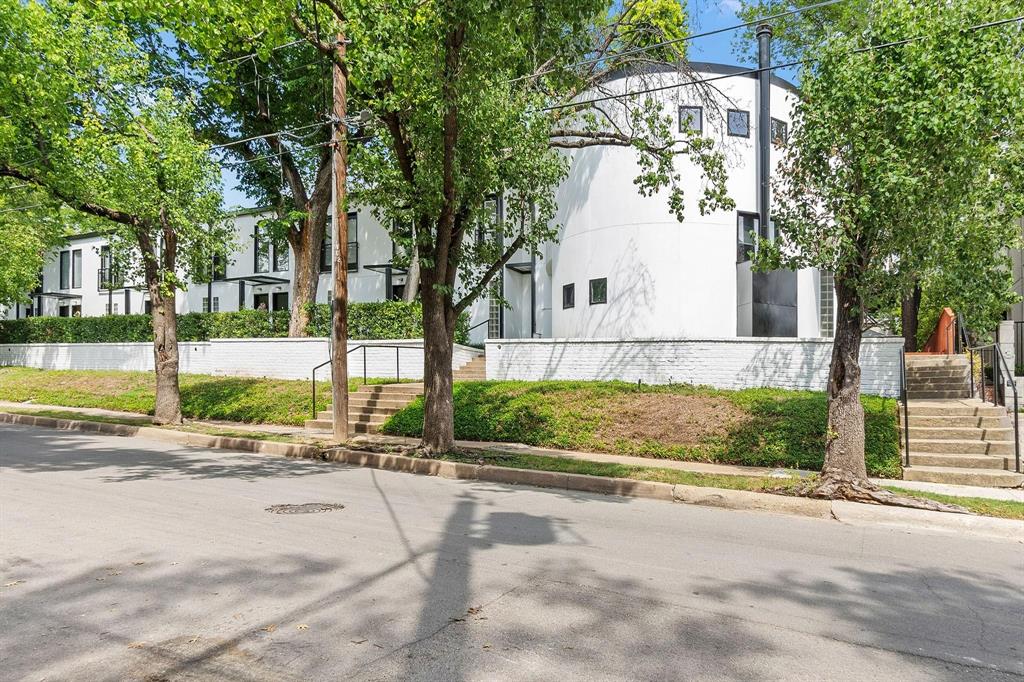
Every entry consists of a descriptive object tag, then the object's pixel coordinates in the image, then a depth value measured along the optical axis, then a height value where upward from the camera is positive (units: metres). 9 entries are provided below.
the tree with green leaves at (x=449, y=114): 9.48 +3.80
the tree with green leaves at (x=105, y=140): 12.95 +4.34
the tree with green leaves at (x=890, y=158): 8.04 +2.35
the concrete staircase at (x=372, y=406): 15.91 -1.15
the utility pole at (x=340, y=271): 13.12 +1.61
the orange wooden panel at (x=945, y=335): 16.36 +0.45
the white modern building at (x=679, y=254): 18.19 +2.70
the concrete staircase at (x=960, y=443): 10.07 -1.34
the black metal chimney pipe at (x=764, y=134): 18.48 +5.77
